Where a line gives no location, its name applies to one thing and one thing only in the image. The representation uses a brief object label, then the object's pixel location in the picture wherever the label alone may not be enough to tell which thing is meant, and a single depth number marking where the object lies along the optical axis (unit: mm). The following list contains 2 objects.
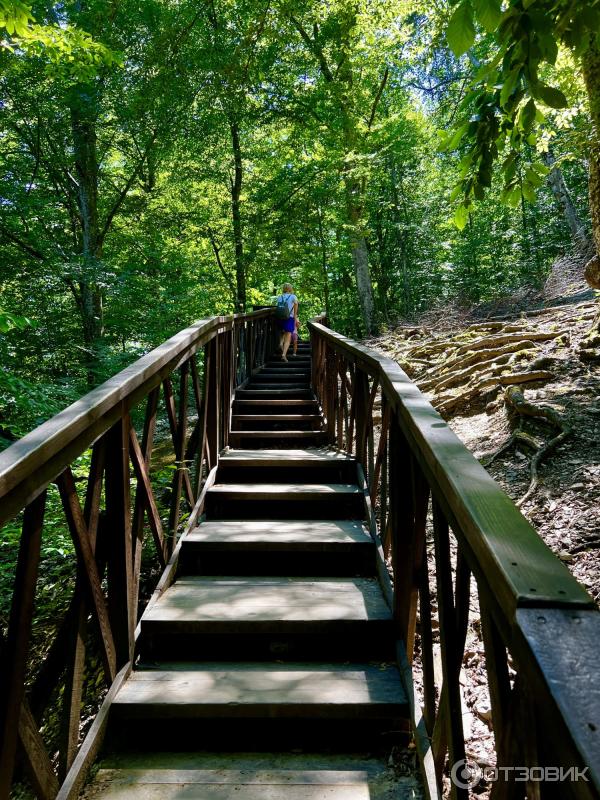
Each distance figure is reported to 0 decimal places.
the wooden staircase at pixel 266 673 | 1898
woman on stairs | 10367
